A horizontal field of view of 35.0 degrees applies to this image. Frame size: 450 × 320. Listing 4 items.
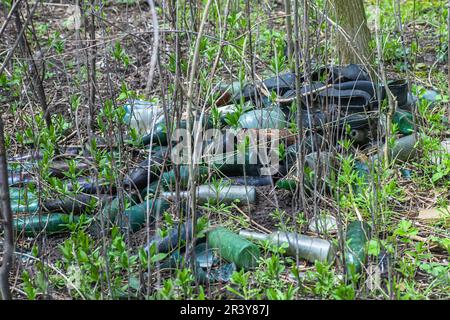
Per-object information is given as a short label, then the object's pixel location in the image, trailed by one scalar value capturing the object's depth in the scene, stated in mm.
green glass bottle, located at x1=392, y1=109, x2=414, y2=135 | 4238
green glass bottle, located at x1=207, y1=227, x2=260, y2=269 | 3092
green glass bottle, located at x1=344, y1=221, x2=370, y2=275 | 2920
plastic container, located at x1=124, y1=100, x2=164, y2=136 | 4171
